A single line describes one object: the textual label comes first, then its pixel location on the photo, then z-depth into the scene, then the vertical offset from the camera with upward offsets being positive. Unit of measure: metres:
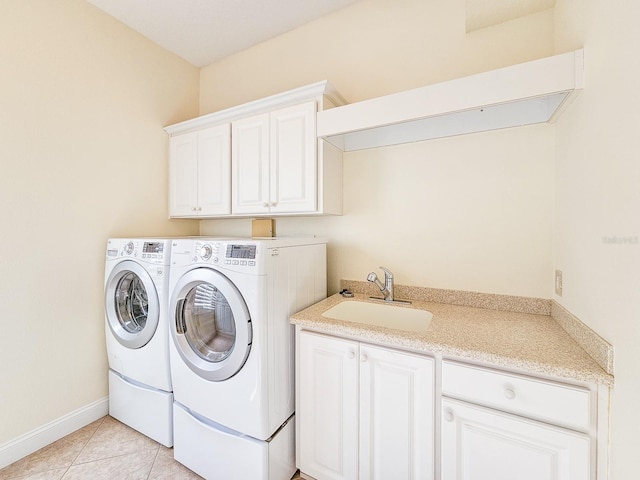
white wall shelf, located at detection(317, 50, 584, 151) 1.03 +0.64
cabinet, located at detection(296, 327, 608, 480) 0.84 -0.69
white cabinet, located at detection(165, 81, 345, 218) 1.64 +0.54
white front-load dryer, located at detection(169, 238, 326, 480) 1.26 -0.60
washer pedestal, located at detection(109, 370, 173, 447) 1.62 -1.11
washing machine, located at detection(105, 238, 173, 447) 1.59 -0.63
